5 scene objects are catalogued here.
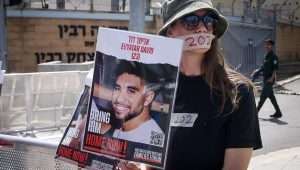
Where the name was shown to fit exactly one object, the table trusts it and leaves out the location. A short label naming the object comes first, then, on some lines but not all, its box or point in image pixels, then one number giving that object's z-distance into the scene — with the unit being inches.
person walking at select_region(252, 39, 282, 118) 498.3
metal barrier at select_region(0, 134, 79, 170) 117.1
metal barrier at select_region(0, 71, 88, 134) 403.2
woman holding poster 88.8
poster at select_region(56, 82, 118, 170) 85.7
